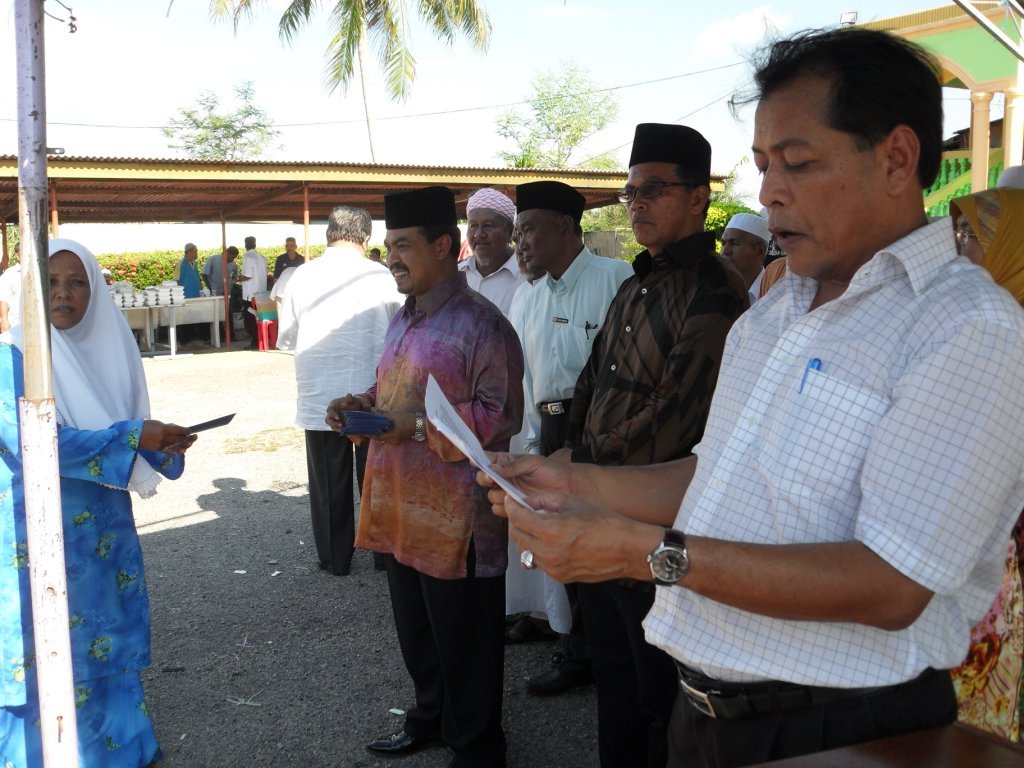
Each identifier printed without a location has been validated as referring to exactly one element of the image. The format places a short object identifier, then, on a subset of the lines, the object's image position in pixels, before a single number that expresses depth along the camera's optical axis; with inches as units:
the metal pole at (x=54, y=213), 539.5
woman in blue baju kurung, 117.8
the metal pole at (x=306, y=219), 592.4
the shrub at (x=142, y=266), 910.4
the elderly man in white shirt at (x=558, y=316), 162.9
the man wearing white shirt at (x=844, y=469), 47.8
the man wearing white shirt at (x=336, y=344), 224.4
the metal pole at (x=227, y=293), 689.0
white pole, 88.5
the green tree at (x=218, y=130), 1708.9
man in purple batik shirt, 127.7
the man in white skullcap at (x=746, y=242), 236.7
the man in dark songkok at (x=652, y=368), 110.2
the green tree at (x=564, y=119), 1936.5
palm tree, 916.0
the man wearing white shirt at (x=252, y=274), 727.1
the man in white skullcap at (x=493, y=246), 210.7
